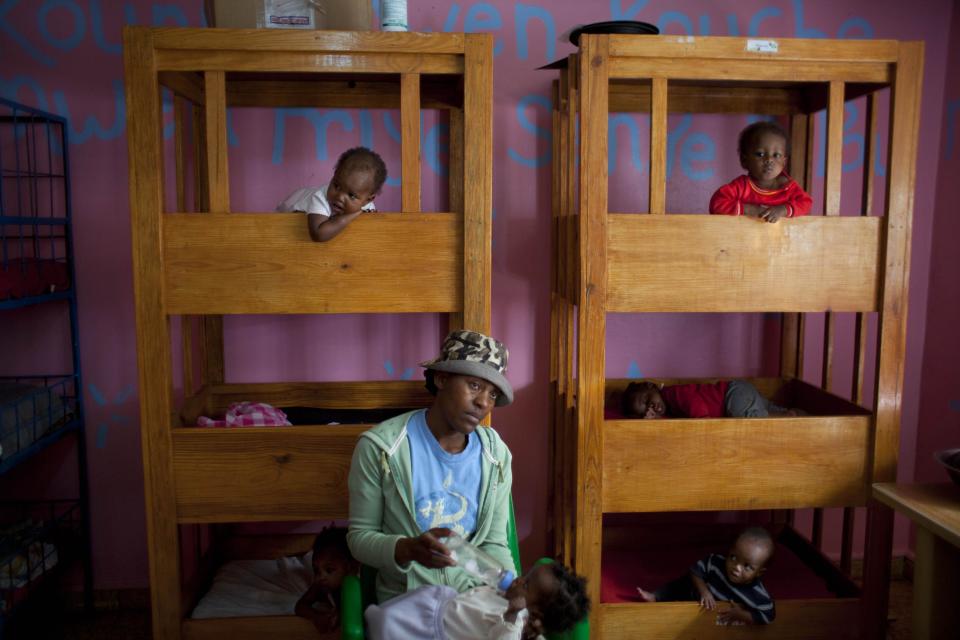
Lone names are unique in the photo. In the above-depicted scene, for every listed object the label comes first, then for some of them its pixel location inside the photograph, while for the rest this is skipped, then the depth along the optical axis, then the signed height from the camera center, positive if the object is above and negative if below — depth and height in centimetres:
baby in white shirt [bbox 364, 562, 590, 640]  164 -81
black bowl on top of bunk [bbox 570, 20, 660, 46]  237 +66
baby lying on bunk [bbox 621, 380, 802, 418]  273 -58
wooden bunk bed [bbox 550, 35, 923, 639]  226 -15
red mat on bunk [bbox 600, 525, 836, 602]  269 -122
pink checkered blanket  247 -58
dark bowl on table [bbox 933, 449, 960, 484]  204 -59
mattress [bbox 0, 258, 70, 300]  239 -14
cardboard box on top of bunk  221 +64
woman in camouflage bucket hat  183 -57
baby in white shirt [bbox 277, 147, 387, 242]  214 +12
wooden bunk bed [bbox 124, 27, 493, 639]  213 -7
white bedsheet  246 -118
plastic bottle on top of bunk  226 +65
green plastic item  172 -86
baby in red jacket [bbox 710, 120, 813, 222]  234 +17
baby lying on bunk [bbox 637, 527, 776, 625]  243 -111
